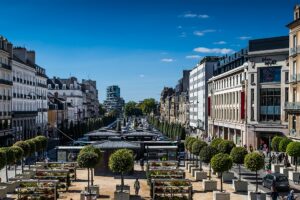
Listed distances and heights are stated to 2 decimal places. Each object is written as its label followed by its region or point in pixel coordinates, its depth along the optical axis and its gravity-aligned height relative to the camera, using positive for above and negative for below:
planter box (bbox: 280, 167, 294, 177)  35.95 -6.41
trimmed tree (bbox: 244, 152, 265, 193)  27.61 -4.24
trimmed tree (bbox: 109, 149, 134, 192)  27.02 -4.17
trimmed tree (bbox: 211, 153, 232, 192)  27.50 -4.32
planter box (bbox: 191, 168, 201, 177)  35.55 -6.39
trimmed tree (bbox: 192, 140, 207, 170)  37.11 -4.10
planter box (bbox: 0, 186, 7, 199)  26.84 -6.42
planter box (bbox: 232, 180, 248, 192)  29.29 -6.49
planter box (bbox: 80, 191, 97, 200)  24.28 -6.25
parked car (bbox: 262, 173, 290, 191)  28.82 -6.06
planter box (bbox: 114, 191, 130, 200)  25.46 -6.35
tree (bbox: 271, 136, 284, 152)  42.66 -4.31
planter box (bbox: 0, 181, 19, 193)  28.64 -6.33
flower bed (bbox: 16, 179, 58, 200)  25.16 -6.01
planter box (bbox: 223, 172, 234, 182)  33.72 -6.62
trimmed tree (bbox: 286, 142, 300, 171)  34.63 -4.14
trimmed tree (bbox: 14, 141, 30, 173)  37.45 -4.19
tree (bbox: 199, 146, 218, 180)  32.95 -4.25
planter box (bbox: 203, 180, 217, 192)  29.71 -6.58
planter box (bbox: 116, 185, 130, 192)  27.24 -6.20
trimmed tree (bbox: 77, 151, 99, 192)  27.57 -4.09
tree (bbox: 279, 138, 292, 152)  39.54 -4.12
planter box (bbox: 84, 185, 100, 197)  27.15 -6.34
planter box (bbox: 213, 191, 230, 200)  25.36 -6.32
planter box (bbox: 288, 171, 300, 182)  33.38 -6.48
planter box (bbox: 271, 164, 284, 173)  38.37 -6.57
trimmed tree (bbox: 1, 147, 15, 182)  31.59 -4.26
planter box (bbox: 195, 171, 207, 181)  34.06 -6.53
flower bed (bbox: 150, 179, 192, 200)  25.46 -5.92
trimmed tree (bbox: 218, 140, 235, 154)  38.05 -4.23
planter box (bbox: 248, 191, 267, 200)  24.33 -6.14
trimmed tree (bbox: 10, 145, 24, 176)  34.23 -4.36
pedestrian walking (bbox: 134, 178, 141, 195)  27.75 -6.23
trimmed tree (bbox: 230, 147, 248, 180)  32.03 -4.40
